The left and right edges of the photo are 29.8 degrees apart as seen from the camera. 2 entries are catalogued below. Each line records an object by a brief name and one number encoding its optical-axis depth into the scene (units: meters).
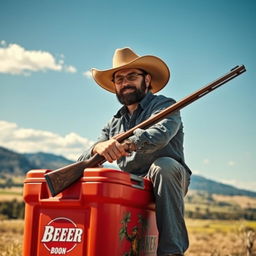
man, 4.39
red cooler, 3.96
